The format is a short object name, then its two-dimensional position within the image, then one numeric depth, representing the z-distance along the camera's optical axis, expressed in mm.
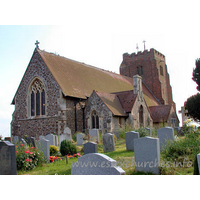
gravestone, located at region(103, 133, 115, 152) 11778
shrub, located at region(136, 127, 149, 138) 13062
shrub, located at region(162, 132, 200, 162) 7813
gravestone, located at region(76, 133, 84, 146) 15095
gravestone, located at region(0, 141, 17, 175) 6521
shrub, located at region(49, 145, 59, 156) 11798
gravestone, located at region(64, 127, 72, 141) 13783
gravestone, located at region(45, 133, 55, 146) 13695
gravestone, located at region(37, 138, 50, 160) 9891
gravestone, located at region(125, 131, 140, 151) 11145
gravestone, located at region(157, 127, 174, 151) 10545
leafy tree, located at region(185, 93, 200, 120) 27641
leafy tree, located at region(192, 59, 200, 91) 28688
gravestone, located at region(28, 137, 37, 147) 10281
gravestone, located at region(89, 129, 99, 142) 15123
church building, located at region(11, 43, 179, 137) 19500
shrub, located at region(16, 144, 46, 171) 8414
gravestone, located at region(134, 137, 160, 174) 6691
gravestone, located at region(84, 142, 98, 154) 8828
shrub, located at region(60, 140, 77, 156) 11256
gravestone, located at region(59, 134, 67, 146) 13619
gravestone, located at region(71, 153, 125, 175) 4887
